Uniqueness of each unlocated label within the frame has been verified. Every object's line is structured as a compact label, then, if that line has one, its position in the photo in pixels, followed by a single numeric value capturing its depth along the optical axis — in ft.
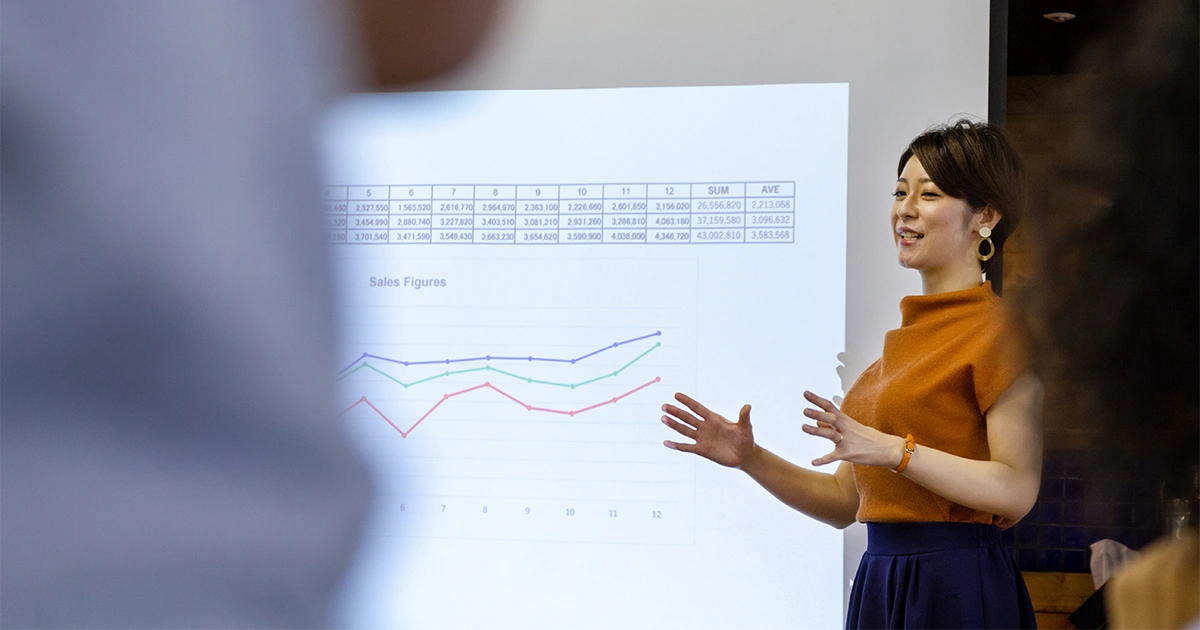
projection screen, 12.53
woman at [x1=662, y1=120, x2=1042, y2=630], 10.92
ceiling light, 14.91
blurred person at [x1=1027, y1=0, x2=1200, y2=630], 4.57
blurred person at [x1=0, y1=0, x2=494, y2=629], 2.27
